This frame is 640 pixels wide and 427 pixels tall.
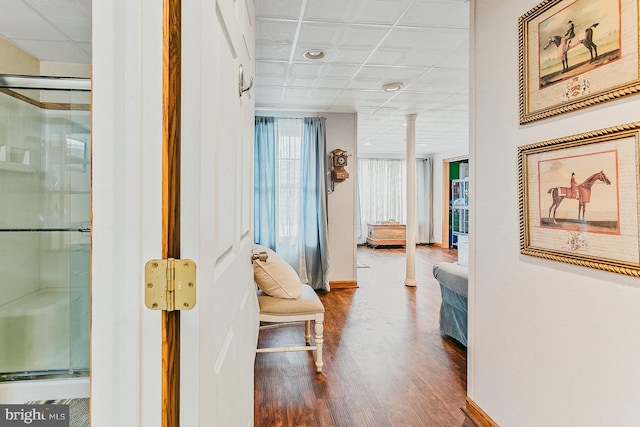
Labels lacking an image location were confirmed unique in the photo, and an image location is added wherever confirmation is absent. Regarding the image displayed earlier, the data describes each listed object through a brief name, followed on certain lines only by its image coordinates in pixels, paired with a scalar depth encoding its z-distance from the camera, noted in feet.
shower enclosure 2.73
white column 17.20
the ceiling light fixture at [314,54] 9.98
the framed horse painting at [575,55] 3.71
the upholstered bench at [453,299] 9.63
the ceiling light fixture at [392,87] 12.70
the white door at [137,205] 2.09
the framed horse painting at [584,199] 3.72
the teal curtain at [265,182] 16.15
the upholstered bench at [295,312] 8.00
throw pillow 8.13
